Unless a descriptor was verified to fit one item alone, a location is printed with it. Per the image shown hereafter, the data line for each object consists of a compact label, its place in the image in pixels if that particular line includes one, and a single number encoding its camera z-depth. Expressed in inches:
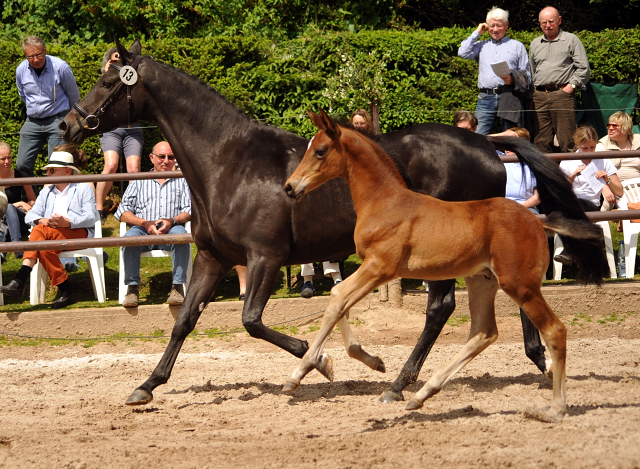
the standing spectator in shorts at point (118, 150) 657.0
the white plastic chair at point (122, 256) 590.9
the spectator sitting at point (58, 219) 592.1
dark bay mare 398.9
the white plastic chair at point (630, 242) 621.3
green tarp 773.9
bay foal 335.0
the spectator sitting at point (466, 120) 602.2
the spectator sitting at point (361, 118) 599.2
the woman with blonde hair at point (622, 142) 645.9
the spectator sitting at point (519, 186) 600.4
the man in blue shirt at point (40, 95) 671.1
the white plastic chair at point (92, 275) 603.2
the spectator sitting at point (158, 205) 600.4
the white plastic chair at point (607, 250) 618.8
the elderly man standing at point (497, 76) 673.6
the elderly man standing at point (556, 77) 687.1
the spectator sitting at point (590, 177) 614.5
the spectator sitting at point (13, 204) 640.4
